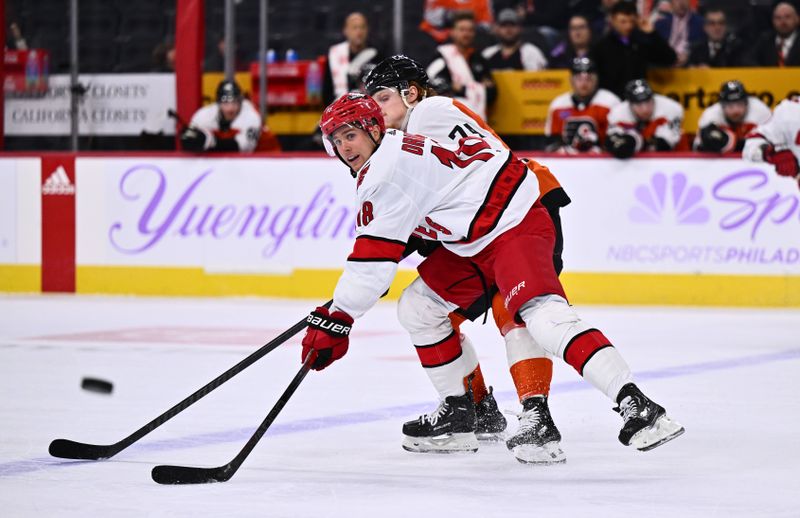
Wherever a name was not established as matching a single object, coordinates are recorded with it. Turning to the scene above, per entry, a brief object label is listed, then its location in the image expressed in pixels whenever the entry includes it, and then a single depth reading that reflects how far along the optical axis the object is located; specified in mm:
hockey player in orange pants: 7348
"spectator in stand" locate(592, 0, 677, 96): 18062
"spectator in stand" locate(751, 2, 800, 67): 17953
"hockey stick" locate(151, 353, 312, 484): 6520
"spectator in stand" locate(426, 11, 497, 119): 18578
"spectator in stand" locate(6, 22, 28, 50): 20516
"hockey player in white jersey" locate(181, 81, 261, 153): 18875
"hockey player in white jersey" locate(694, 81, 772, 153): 17047
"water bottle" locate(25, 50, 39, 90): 20344
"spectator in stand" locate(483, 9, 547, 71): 18891
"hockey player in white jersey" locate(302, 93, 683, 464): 6973
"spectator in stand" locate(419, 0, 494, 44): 19703
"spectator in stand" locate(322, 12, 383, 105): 19016
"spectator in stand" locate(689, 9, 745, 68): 18422
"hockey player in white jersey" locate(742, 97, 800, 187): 13102
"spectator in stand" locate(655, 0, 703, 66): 19062
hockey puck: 8125
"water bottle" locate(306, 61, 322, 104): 19687
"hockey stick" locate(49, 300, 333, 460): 7164
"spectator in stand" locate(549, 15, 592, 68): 18578
